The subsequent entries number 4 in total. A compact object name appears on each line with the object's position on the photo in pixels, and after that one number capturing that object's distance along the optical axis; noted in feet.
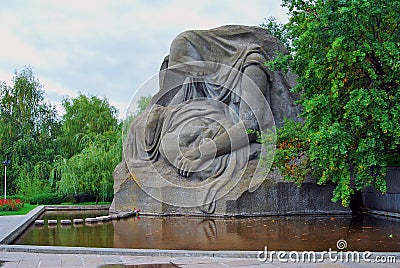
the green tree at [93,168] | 67.82
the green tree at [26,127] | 107.96
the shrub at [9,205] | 53.16
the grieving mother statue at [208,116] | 44.29
